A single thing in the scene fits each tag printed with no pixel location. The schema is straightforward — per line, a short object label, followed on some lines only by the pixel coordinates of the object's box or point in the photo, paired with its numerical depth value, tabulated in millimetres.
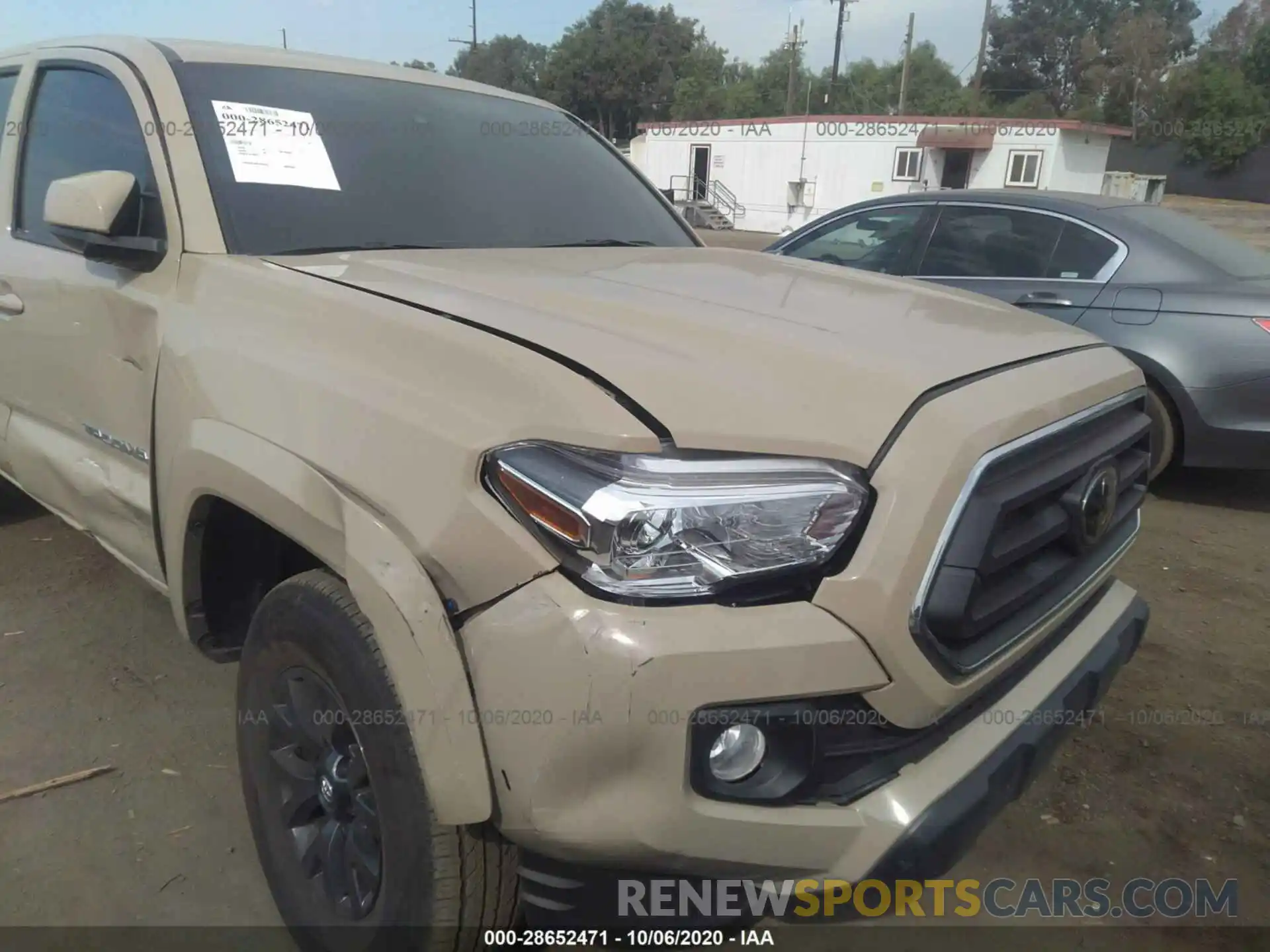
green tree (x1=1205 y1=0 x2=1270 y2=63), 56188
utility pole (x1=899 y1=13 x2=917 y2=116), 40031
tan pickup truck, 1360
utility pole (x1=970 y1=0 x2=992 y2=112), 40438
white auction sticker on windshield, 2316
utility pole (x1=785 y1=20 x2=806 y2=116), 49594
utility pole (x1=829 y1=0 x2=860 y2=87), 45281
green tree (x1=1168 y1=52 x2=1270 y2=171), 39312
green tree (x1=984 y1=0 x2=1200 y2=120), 64188
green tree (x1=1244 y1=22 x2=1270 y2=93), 46875
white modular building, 28922
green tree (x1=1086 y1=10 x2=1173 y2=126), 48594
